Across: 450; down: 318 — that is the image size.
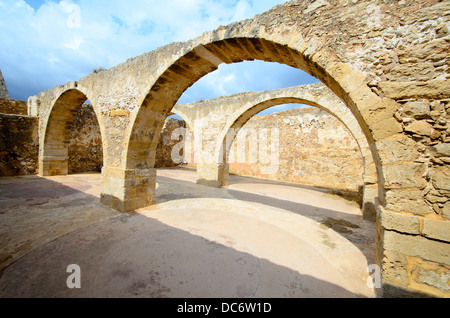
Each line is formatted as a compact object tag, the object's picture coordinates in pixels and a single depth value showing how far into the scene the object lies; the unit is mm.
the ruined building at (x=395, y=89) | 1653
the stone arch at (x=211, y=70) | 2023
